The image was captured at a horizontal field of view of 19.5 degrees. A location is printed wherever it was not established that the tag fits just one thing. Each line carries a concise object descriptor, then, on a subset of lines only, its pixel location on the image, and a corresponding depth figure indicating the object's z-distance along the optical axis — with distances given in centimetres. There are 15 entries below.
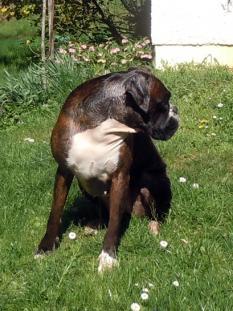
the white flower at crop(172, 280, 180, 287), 380
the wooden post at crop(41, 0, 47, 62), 855
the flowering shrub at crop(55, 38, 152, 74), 912
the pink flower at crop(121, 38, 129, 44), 1000
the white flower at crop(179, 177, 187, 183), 540
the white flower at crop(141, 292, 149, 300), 367
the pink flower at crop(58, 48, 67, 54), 936
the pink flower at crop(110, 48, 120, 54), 941
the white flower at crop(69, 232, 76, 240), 465
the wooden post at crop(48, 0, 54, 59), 847
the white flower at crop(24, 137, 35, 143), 703
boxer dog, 409
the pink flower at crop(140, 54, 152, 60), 944
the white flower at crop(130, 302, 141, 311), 358
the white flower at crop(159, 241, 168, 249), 439
